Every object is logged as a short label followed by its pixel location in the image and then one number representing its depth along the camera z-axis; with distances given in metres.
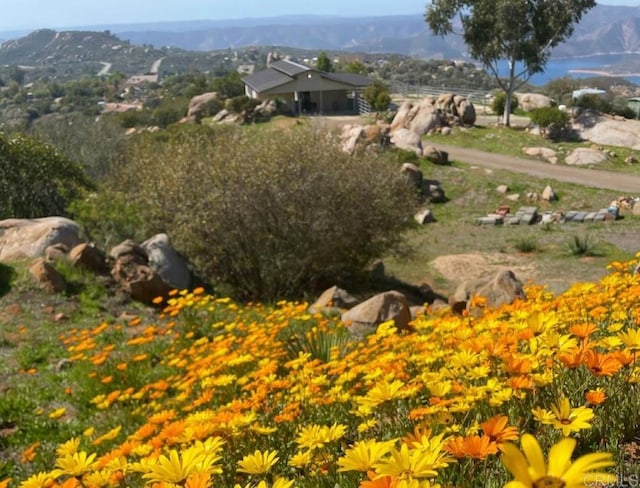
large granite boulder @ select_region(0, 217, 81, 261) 12.21
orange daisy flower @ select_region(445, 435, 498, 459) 1.65
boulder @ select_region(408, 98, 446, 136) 33.81
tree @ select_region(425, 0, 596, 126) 31.72
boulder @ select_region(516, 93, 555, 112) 41.00
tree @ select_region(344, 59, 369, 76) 64.94
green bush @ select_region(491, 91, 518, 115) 37.19
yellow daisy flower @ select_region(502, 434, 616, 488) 1.07
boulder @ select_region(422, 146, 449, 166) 27.08
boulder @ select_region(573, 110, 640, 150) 29.42
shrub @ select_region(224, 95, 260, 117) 43.38
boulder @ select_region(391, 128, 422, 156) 28.34
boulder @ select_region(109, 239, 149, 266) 11.62
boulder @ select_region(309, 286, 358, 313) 9.74
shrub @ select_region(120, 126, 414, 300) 11.87
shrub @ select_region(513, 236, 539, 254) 16.61
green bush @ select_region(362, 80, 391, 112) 41.72
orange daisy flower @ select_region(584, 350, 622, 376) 2.11
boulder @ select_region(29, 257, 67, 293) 10.77
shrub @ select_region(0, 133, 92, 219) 15.78
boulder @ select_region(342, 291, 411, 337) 7.87
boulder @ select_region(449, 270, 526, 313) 8.79
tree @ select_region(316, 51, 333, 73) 62.65
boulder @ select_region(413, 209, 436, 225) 21.42
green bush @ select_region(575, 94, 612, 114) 35.69
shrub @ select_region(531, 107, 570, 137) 30.78
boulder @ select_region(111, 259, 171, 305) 11.17
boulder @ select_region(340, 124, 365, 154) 25.53
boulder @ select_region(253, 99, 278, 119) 42.50
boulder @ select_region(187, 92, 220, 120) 49.75
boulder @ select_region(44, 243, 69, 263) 11.72
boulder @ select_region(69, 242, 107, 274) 11.57
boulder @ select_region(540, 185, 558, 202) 22.69
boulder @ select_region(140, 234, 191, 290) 11.91
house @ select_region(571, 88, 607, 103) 38.66
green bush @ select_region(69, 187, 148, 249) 13.50
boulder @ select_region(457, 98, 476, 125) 34.62
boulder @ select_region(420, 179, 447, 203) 23.86
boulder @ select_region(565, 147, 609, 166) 26.83
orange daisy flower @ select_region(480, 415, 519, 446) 1.75
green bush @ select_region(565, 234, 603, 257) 15.66
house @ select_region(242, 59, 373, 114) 47.81
